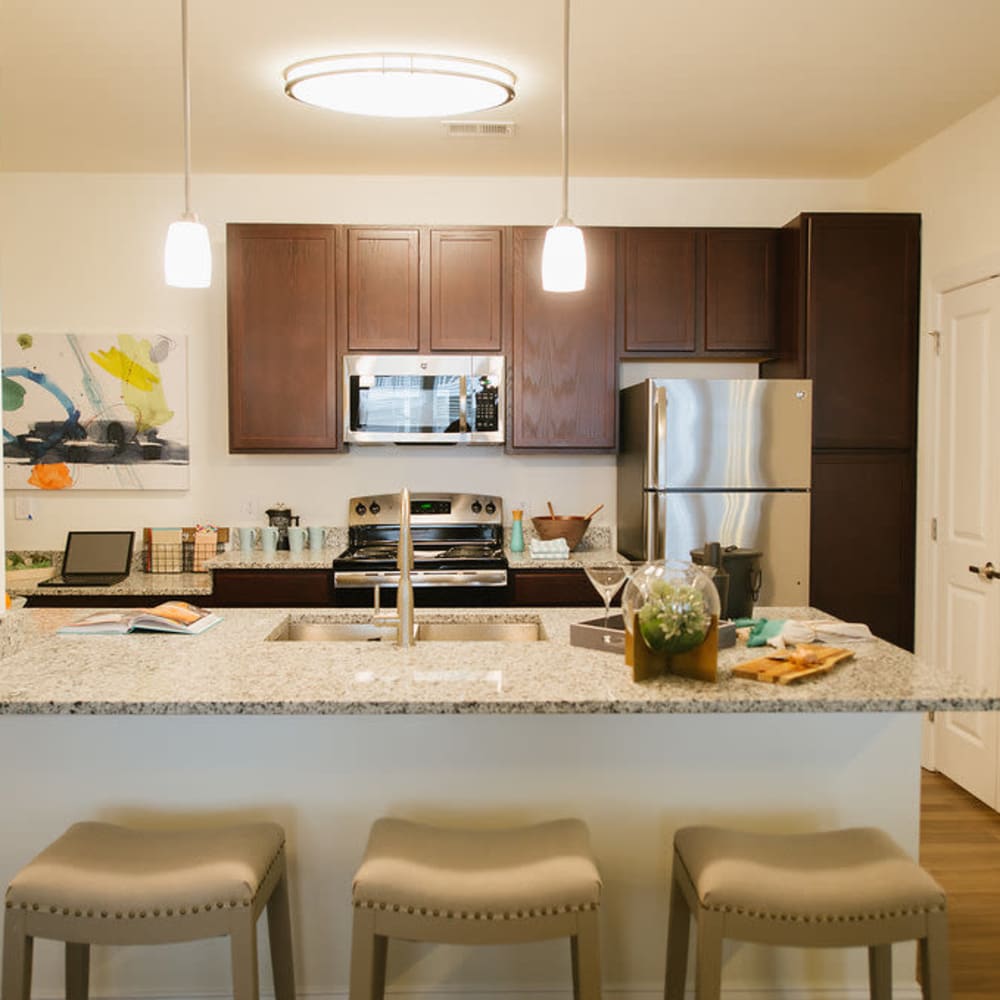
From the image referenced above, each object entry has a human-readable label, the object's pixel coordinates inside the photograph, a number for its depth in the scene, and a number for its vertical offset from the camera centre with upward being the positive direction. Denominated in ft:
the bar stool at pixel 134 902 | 5.62 -2.49
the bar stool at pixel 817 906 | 5.61 -2.51
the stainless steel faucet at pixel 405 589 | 7.94 -0.99
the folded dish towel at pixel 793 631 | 7.67 -1.32
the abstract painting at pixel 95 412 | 15.33 +0.86
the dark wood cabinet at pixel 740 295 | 14.58 +2.57
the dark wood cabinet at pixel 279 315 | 14.35 +2.22
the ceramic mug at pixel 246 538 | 15.08 -1.09
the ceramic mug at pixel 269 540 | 14.90 -1.11
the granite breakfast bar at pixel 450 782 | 7.16 -2.31
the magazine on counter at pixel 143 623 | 8.27 -1.32
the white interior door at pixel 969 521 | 12.37 -0.69
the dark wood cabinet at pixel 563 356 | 14.48 +1.65
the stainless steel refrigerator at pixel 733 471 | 13.26 -0.04
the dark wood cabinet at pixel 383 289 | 14.39 +2.61
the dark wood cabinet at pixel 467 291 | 14.43 +2.59
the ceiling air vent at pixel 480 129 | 12.87 +4.47
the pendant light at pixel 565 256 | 8.05 +1.74
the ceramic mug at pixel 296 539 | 15.05 -1.10
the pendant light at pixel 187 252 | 7.78 +1.71
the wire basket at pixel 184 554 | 15.16 -1.35
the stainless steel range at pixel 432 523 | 15.07 -0.88
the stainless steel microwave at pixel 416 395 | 14.42 +1.07
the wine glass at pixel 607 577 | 7.65 -0.86
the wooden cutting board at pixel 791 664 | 6.57 -1.36
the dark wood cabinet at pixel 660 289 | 14.56 +2.65
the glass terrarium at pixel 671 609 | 6.56 -0.95
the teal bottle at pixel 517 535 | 14.93 -1.03
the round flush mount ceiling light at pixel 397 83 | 10.73 +4.27
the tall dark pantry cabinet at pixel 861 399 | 13.78 +0.97
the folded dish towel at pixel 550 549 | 14.06 -1.17
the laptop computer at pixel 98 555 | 14.83 -1.34
